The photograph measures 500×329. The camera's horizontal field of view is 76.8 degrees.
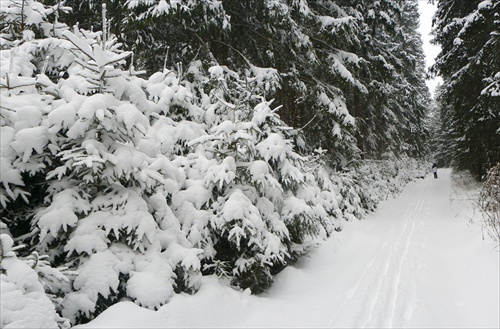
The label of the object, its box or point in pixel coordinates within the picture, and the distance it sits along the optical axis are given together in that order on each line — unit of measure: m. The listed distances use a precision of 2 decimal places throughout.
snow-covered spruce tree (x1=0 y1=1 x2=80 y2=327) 3.00
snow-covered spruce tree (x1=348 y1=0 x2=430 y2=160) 14.37
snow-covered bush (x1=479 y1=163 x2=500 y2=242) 6.72
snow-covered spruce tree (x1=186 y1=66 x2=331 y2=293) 4.59
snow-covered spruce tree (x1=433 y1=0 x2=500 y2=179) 10.06
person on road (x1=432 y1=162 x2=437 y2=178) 31.32
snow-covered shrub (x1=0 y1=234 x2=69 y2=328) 2.30
